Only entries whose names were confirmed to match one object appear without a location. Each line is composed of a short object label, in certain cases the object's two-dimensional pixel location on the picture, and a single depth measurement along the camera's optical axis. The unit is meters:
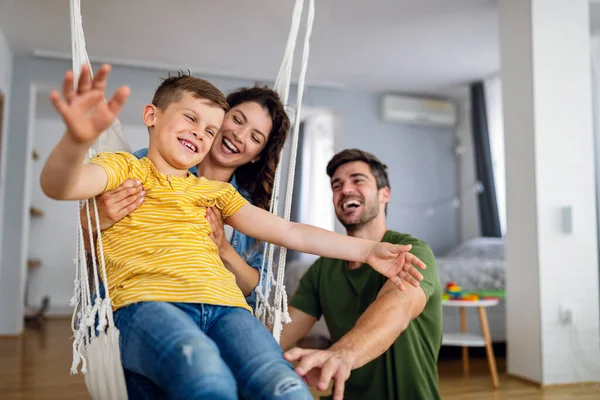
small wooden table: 2.80
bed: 3.37
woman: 1.52
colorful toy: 2.94
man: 1.09
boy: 0.84
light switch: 2.74
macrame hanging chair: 0.96
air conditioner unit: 5.28
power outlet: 2.71
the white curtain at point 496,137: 4.88
